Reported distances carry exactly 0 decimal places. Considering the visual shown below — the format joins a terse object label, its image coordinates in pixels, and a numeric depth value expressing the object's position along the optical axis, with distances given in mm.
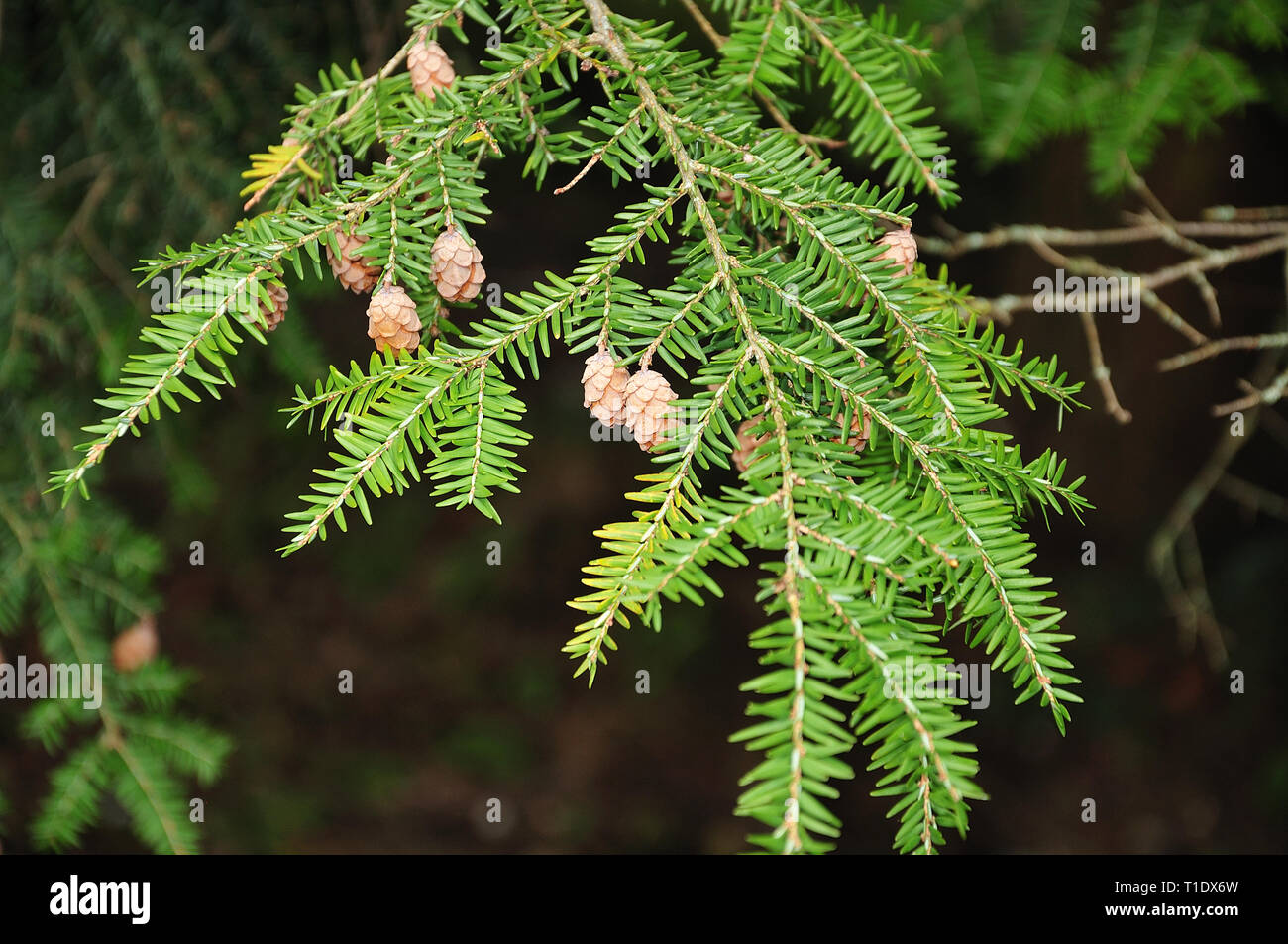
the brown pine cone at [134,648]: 1385
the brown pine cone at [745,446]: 1189
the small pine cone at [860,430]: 1179
